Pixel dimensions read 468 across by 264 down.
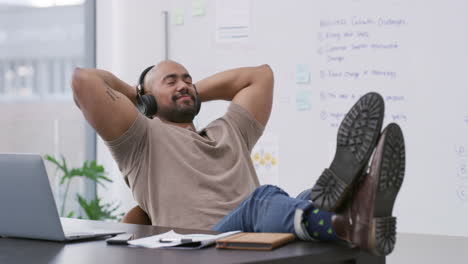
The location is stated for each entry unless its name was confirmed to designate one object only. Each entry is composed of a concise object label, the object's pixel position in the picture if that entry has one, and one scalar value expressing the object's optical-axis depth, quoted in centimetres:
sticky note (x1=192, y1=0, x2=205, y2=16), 544
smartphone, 258
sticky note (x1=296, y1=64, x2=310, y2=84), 489
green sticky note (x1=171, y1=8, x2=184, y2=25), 557
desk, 236
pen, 251
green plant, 570
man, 257
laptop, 259
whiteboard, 434
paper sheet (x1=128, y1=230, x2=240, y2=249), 251
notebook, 245
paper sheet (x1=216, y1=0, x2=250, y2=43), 520
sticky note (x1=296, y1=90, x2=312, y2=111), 488
